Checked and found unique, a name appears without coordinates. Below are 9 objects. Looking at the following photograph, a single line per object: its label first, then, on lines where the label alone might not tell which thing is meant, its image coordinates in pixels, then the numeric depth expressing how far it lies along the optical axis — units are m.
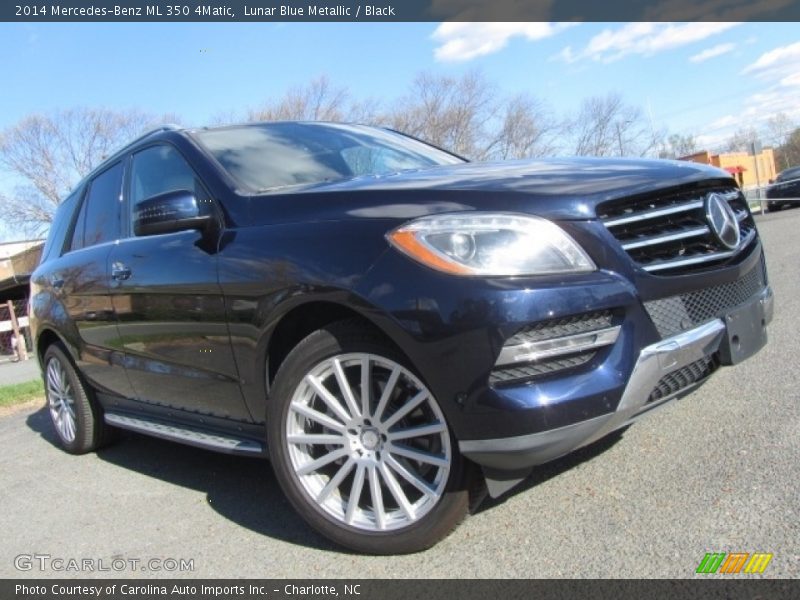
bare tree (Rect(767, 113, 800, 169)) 77.64
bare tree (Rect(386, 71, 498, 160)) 40.09
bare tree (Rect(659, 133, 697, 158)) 67.50
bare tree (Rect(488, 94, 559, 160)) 42.12
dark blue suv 2.31
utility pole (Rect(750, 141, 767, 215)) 25.50
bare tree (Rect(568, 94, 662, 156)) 42.67
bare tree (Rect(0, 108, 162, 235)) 49.03
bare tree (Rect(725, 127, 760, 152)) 68.81
